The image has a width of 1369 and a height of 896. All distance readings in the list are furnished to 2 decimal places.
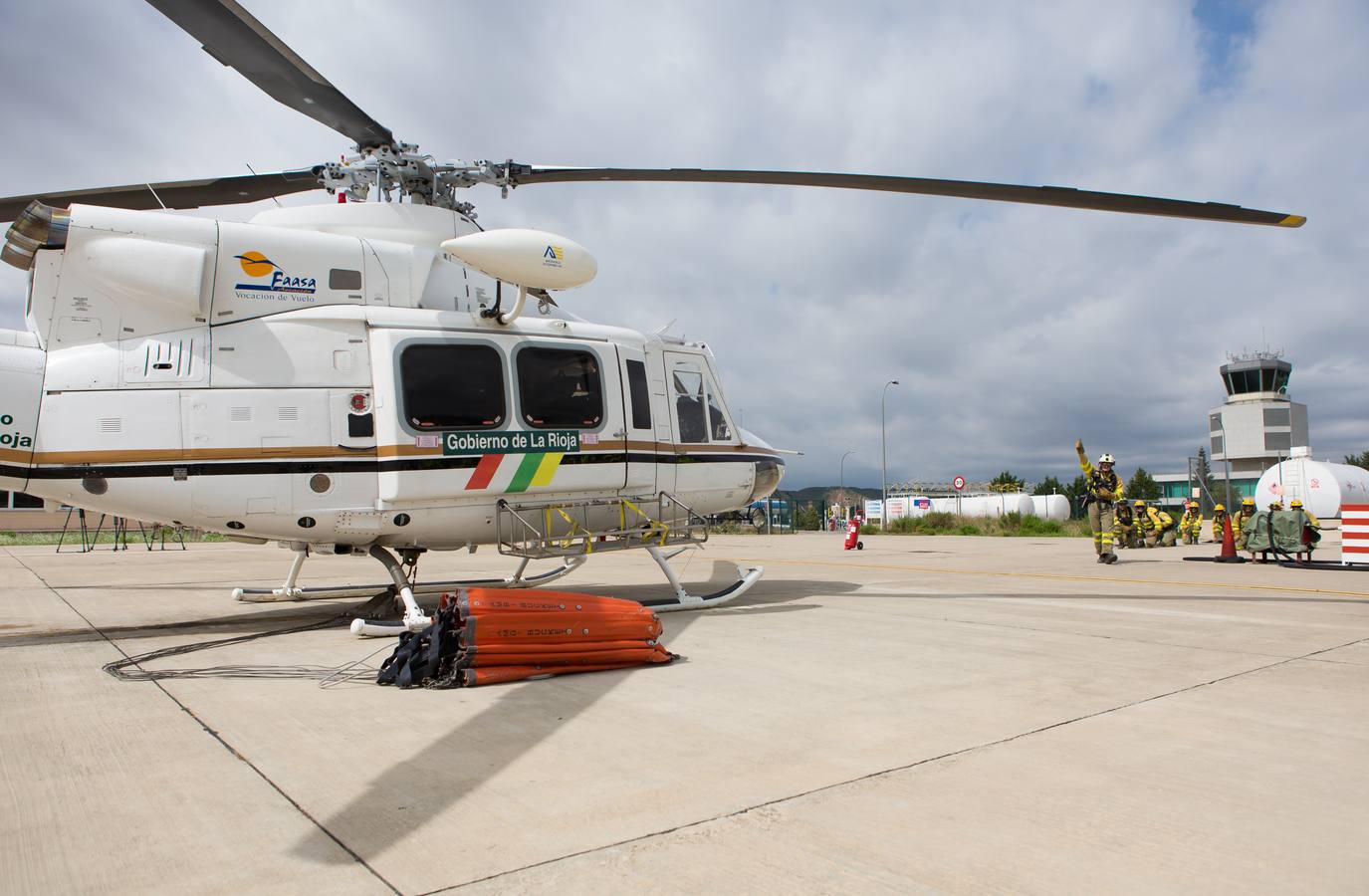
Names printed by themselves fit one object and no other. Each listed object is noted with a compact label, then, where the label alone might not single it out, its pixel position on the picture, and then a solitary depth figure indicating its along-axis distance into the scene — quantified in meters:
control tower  90.75
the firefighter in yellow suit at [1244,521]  16.00
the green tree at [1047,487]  98.54
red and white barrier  14.33
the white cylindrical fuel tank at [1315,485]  34.88
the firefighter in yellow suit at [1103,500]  15.87
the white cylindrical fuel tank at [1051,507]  50.50
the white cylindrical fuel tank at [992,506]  49.84
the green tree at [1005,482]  76.88
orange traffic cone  16.00
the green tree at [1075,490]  69.53
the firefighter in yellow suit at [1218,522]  19.58
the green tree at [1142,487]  89.31
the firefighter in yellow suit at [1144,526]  22.61
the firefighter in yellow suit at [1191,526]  23.52
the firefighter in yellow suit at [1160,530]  22.75
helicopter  7.04
